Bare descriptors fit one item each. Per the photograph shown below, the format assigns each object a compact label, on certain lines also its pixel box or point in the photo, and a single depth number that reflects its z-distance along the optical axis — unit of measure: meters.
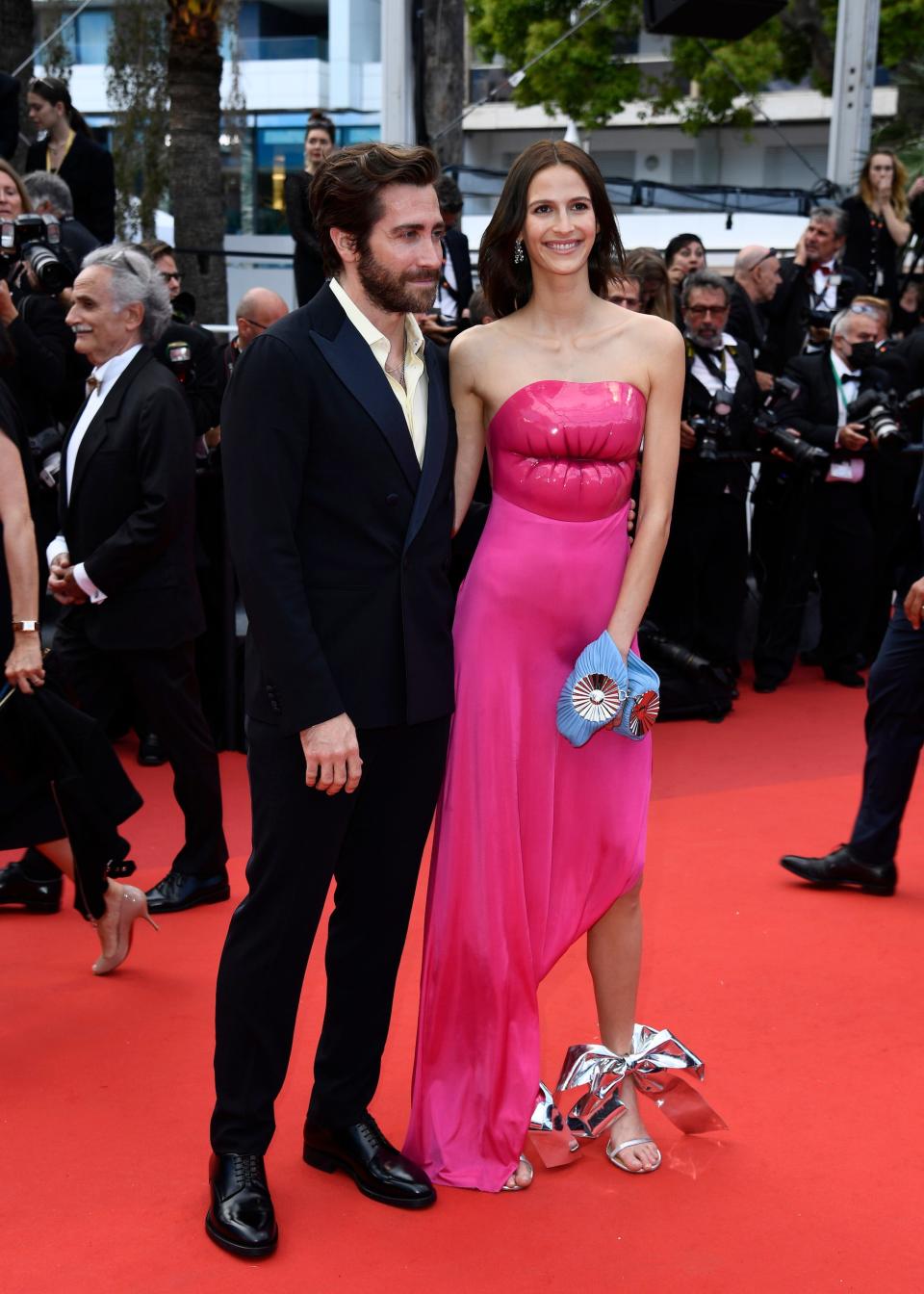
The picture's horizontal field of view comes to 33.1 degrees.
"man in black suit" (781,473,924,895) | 4.77
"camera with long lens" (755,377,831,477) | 7.31
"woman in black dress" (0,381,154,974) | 3.85
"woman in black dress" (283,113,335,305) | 7.91
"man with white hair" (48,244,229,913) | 4.50
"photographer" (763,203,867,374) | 8.55
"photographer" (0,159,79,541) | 5.63
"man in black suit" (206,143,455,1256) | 2.73
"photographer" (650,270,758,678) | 7.12
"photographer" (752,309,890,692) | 7.50
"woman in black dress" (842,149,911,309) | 9.38
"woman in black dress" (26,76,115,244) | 8.00
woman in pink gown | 3.08
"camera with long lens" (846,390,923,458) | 7.08
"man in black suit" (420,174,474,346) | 7.51
